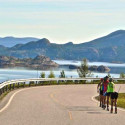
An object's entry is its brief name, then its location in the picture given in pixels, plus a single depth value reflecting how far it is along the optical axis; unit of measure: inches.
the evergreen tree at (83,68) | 4675.2
